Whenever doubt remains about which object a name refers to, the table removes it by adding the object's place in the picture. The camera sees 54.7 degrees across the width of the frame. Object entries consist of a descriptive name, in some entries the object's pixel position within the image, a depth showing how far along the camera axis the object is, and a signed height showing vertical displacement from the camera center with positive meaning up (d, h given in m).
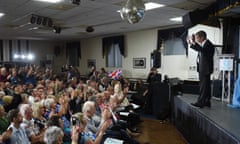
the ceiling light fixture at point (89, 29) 7.88 +1.24
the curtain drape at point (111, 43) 9.66 +0.99
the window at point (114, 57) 10.03 +0.37
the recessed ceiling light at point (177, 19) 6.39 +1.29
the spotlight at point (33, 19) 5.74 +1.16
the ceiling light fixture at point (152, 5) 4.80 +1.27
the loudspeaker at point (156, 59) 8.05 +0.21
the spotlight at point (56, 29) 7.74 +1.22
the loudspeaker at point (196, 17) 5.06 +1.06
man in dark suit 3.79 +0.13
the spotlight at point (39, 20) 5.93 +1.18
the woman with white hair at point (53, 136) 2.03 -0.62
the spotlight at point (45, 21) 6.12 +1.18
